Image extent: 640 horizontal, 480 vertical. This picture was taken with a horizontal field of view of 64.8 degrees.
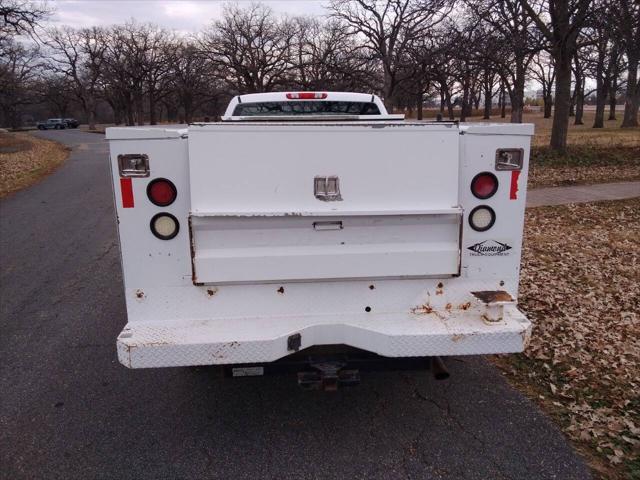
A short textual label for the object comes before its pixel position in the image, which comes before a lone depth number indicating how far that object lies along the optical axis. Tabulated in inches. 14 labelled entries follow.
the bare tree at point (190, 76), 1716.3
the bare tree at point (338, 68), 1064.2
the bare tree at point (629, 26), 482.3
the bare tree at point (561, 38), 539.4
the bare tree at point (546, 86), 2086.0
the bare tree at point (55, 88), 2625.5
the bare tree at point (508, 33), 595.8
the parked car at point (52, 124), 2647.6
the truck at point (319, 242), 105.4
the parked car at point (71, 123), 2786.2
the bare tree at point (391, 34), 975.6
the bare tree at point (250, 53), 1631.4
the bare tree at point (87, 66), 2289.6
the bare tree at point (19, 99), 2149.6
